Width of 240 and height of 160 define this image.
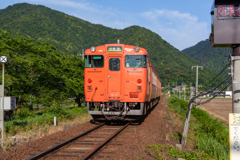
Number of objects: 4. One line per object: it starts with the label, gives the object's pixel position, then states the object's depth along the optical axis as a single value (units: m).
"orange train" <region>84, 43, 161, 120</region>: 10.70
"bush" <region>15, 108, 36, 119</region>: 14.16
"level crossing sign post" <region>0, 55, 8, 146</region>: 7.49
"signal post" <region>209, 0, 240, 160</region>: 4.26
